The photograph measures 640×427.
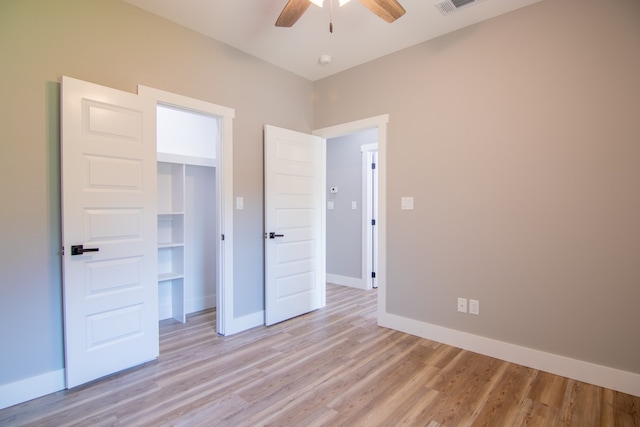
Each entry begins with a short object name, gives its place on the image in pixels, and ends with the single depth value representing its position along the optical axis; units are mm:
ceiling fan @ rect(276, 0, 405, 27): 2049
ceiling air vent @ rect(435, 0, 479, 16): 2443
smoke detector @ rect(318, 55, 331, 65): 3340
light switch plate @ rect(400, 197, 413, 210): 3172
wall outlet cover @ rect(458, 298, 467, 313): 2861
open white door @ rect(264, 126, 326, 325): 3422
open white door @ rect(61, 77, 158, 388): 2150
